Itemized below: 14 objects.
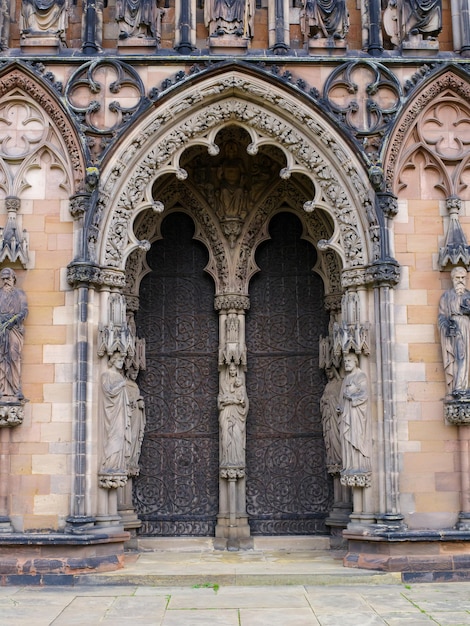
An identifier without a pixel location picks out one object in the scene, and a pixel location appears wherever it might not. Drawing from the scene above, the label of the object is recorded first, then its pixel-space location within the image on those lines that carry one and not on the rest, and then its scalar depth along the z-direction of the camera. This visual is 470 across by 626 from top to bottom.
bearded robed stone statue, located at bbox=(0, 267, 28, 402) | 12.95
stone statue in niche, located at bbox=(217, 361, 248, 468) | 14.98
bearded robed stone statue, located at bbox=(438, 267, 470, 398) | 13.06
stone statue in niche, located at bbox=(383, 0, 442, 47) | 14.21
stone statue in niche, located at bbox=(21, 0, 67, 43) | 14.01
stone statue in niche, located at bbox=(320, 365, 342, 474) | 14.69
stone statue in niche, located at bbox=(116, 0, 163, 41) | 14.05
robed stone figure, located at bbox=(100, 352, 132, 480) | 13.05
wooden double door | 15.19
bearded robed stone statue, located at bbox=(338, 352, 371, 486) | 13.10
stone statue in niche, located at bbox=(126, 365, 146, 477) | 14.69
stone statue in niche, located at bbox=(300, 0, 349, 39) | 14.20
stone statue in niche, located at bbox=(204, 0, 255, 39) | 14.09
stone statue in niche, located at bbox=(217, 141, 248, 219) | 15.66
